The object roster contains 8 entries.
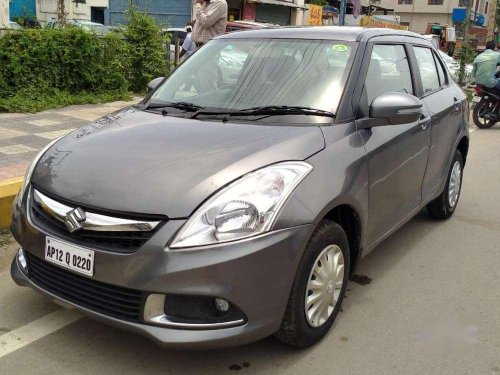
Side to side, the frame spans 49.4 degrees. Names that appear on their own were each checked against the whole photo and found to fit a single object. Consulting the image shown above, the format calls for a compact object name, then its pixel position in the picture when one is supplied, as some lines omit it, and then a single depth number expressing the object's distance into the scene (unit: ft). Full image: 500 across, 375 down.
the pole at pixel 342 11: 76.02
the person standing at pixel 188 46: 33.78
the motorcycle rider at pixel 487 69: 33.24
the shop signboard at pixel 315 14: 103.09
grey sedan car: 7.57
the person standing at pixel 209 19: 25.90
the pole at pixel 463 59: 48.03
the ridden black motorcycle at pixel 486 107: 33.83
